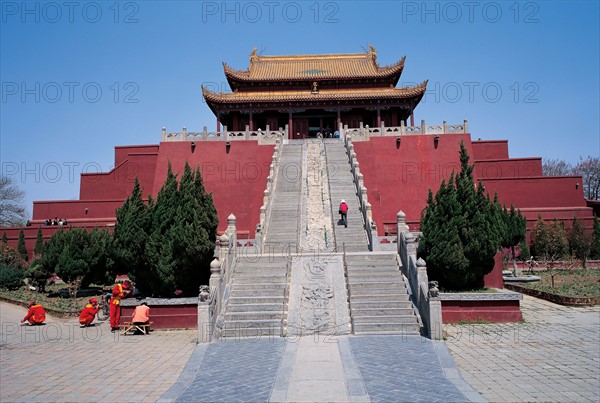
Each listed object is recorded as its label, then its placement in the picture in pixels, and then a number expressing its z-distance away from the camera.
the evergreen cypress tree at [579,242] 20.25
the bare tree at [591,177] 42.06
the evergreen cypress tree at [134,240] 12.07
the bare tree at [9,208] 37.59
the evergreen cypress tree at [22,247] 23.47
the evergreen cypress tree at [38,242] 22.35
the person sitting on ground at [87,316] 11.54
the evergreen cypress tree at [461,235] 11.02
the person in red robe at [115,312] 10.82
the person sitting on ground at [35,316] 11.98
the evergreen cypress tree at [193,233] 11.44
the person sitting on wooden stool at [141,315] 10.29
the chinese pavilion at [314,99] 28.22
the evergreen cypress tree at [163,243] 11.46
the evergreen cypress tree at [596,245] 21.45
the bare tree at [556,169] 46.11
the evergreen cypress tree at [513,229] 18.23
